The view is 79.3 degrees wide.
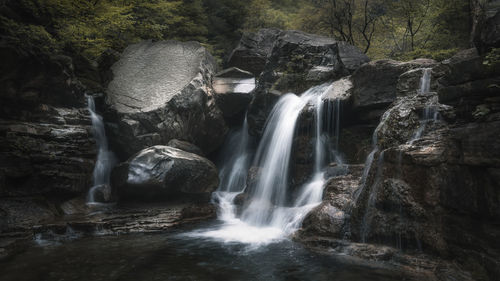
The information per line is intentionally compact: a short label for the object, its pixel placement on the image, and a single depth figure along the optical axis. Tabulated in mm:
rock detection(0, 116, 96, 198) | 8867
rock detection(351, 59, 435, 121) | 9133
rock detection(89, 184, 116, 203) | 10308
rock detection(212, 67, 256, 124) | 14109
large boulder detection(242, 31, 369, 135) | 11984
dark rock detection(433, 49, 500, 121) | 4785
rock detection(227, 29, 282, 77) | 16453
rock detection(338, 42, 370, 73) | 11770
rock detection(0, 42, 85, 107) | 9172
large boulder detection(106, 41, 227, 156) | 11367
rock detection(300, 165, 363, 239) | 6617
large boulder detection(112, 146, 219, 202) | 9727
